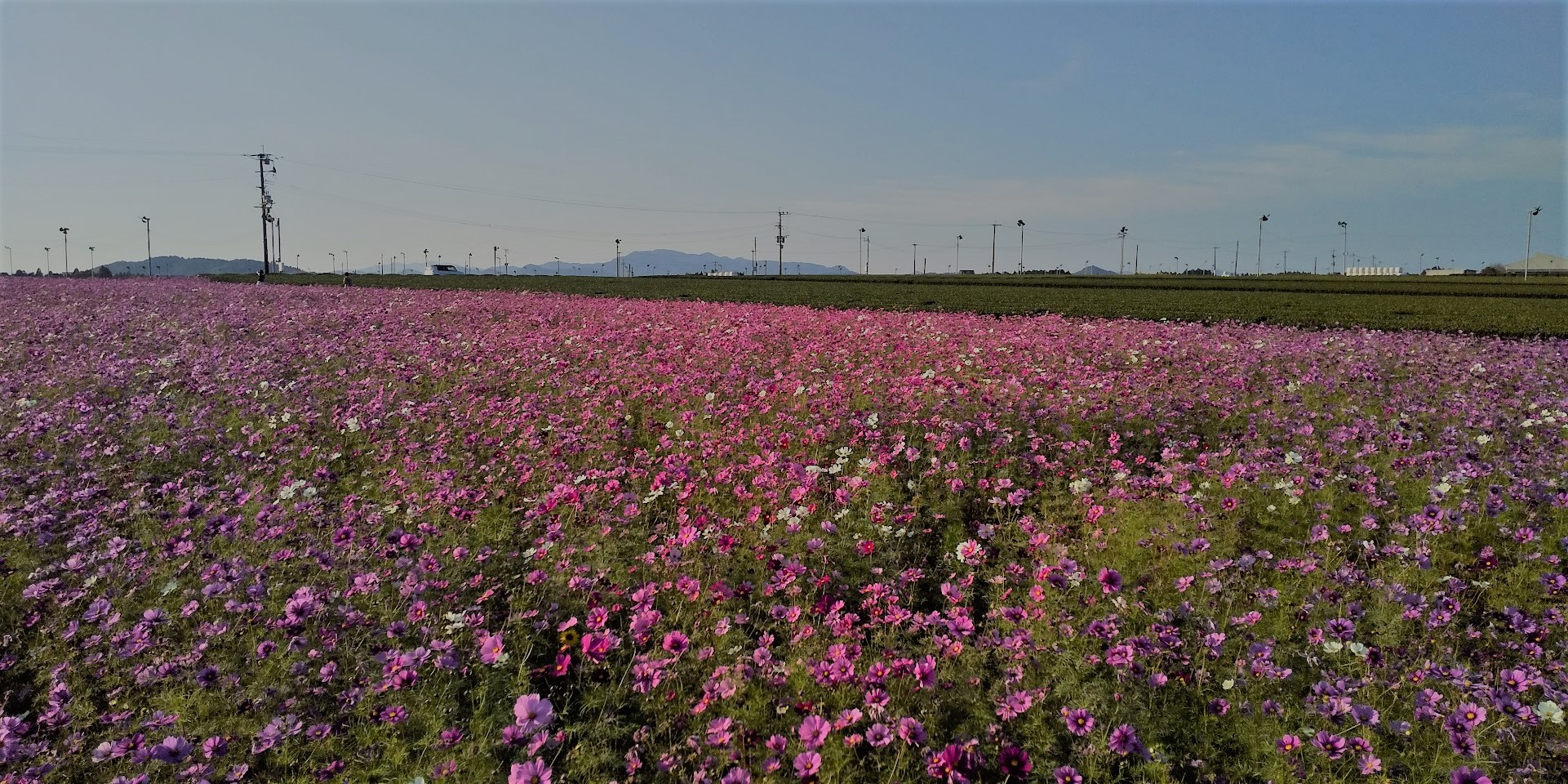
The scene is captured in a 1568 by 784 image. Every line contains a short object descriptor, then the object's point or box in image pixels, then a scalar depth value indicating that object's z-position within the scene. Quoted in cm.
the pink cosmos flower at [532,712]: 300
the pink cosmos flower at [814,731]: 300
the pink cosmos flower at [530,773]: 281
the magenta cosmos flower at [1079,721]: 343
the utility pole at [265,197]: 6519
